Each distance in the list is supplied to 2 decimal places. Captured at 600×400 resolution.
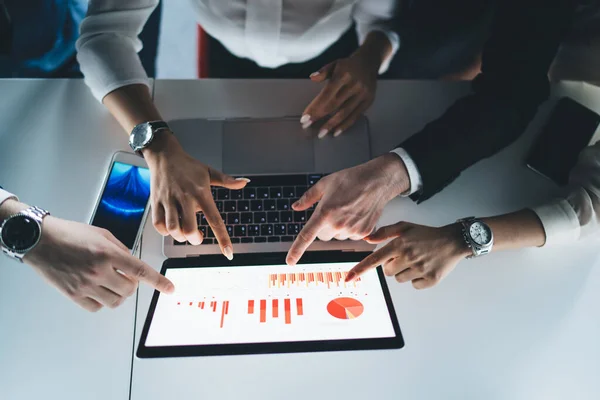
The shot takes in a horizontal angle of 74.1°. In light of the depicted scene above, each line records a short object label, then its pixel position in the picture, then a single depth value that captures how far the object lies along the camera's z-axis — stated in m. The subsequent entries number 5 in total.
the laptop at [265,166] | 0.82
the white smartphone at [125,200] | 0.82
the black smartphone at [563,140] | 0.94
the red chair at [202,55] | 1.35
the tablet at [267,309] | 0.68
